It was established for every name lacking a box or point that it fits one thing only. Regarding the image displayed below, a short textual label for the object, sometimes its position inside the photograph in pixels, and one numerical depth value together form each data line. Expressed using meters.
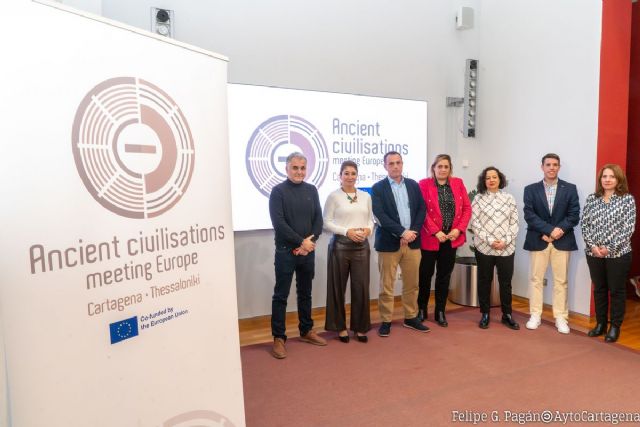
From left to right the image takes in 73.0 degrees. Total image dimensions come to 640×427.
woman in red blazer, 3.86
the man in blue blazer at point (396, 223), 3.71
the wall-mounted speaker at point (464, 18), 4.99
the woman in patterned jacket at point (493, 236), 3.88
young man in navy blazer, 3.80
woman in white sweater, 3.54
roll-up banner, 1.16
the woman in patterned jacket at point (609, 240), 3.48
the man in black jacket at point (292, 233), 3.32
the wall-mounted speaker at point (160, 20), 3.61
